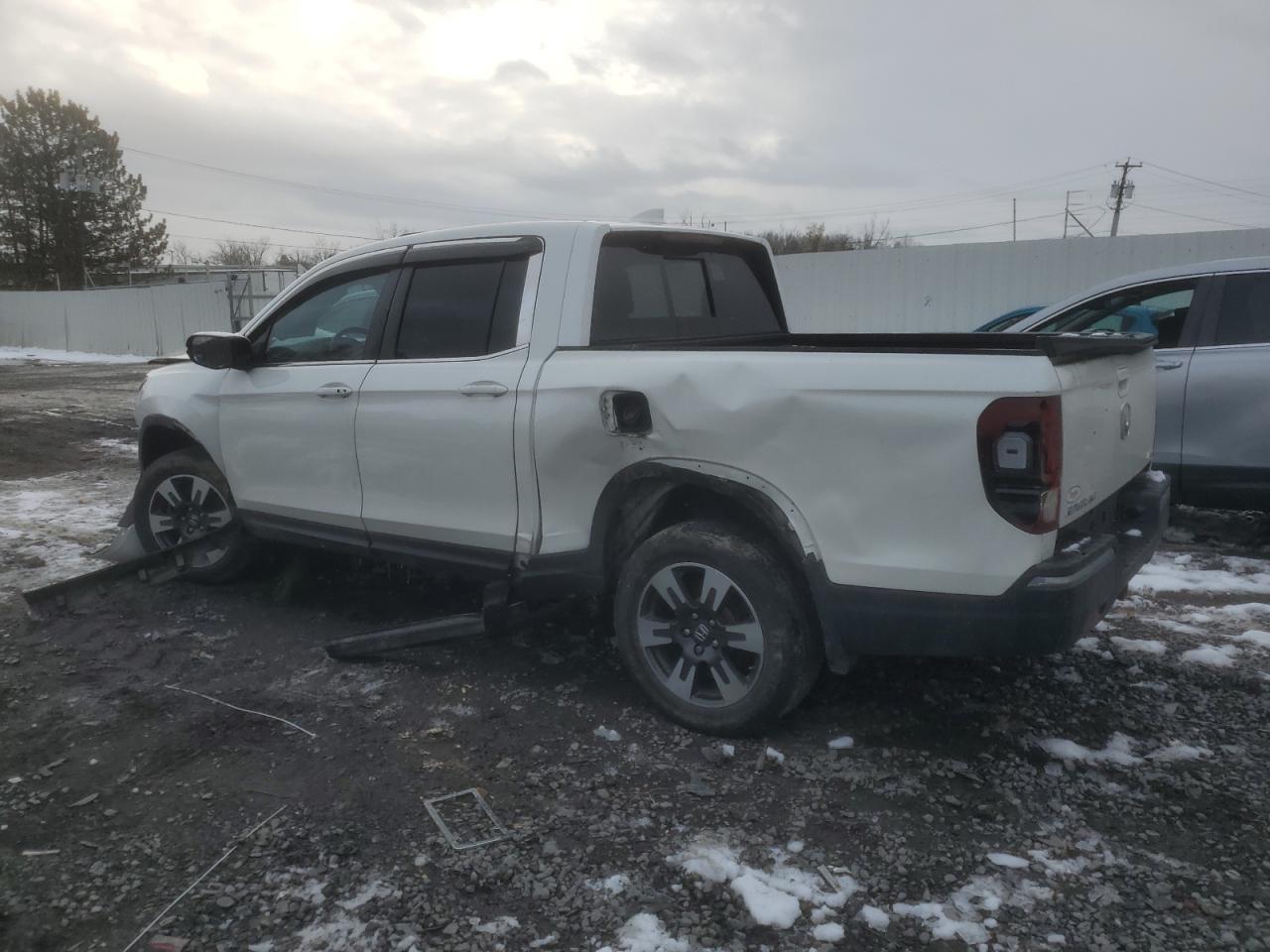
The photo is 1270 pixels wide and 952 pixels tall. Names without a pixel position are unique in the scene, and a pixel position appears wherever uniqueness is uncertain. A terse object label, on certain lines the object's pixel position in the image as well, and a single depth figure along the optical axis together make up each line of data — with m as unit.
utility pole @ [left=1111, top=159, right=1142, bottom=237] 47.31
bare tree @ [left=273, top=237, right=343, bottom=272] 52.94
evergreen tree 44.44
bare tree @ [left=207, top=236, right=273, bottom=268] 70.12
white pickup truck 2.97
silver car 5.81
